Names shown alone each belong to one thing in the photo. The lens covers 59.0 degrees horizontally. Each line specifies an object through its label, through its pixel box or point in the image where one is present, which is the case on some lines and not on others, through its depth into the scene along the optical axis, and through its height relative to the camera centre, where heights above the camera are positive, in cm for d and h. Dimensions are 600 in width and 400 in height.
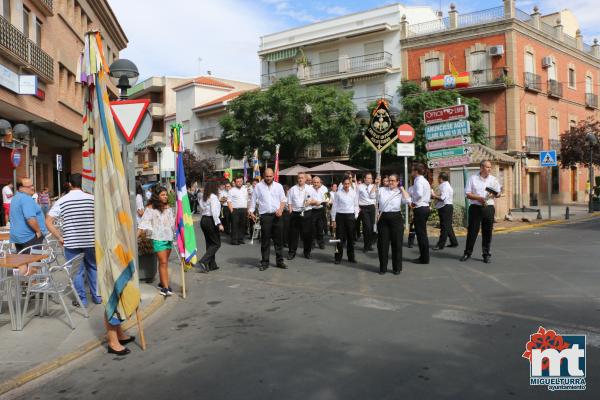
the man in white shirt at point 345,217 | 1018 -30
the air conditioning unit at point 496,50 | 3009 +841
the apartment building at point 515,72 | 3058 +769
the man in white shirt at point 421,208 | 962 -16
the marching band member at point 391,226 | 884 -44
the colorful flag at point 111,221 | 492 -12
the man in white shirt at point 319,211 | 1192 -22
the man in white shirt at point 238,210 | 1418 -16
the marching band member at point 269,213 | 974 -18
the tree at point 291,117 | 3206 +531
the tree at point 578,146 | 2844 +266
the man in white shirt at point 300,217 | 1112 -31
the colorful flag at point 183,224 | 829 -29
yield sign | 708 +123
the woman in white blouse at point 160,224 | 756 -26
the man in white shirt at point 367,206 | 1164 -12
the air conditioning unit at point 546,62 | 3247 +825
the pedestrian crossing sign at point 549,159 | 1947 +139
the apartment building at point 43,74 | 1577 +455
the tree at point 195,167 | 4341 +314
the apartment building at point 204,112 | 4694 +852
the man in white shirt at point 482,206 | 970 -15
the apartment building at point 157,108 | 5441 +1011
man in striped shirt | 688 -21
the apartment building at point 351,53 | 3472 +1040
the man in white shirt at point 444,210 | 1168 -25
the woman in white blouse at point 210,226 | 974 -39
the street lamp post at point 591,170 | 2288 +112
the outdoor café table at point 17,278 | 577 -76
